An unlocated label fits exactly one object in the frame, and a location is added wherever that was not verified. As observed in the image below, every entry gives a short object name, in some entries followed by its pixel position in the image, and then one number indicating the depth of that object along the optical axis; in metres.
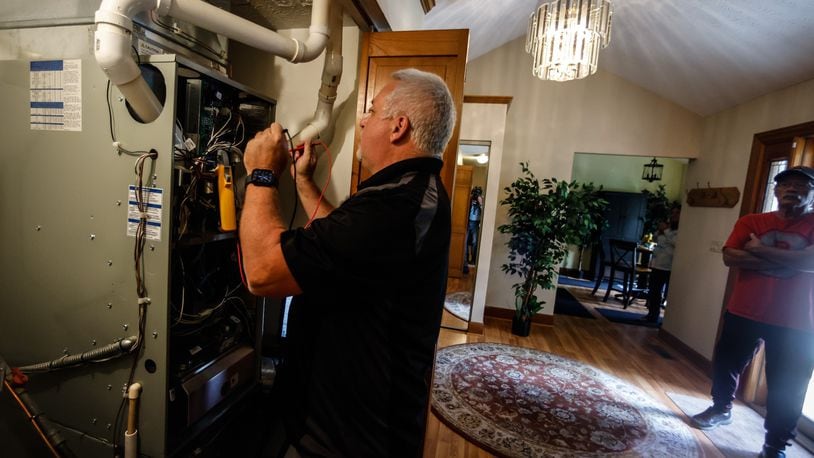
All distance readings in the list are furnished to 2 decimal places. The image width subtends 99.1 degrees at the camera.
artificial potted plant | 3.48
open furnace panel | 0.99
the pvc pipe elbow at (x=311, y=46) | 1.33
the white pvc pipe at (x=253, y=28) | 1.02
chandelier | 2.03
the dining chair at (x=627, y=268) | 5.02
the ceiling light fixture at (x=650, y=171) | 6.56
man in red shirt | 1.92
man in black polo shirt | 0.72
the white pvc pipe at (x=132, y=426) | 1.00
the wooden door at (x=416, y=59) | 1.52
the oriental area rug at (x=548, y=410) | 2.08
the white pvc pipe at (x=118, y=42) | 0.86
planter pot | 3.71
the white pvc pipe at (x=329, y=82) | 1.47
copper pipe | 1.03
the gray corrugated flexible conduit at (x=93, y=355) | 1.02
